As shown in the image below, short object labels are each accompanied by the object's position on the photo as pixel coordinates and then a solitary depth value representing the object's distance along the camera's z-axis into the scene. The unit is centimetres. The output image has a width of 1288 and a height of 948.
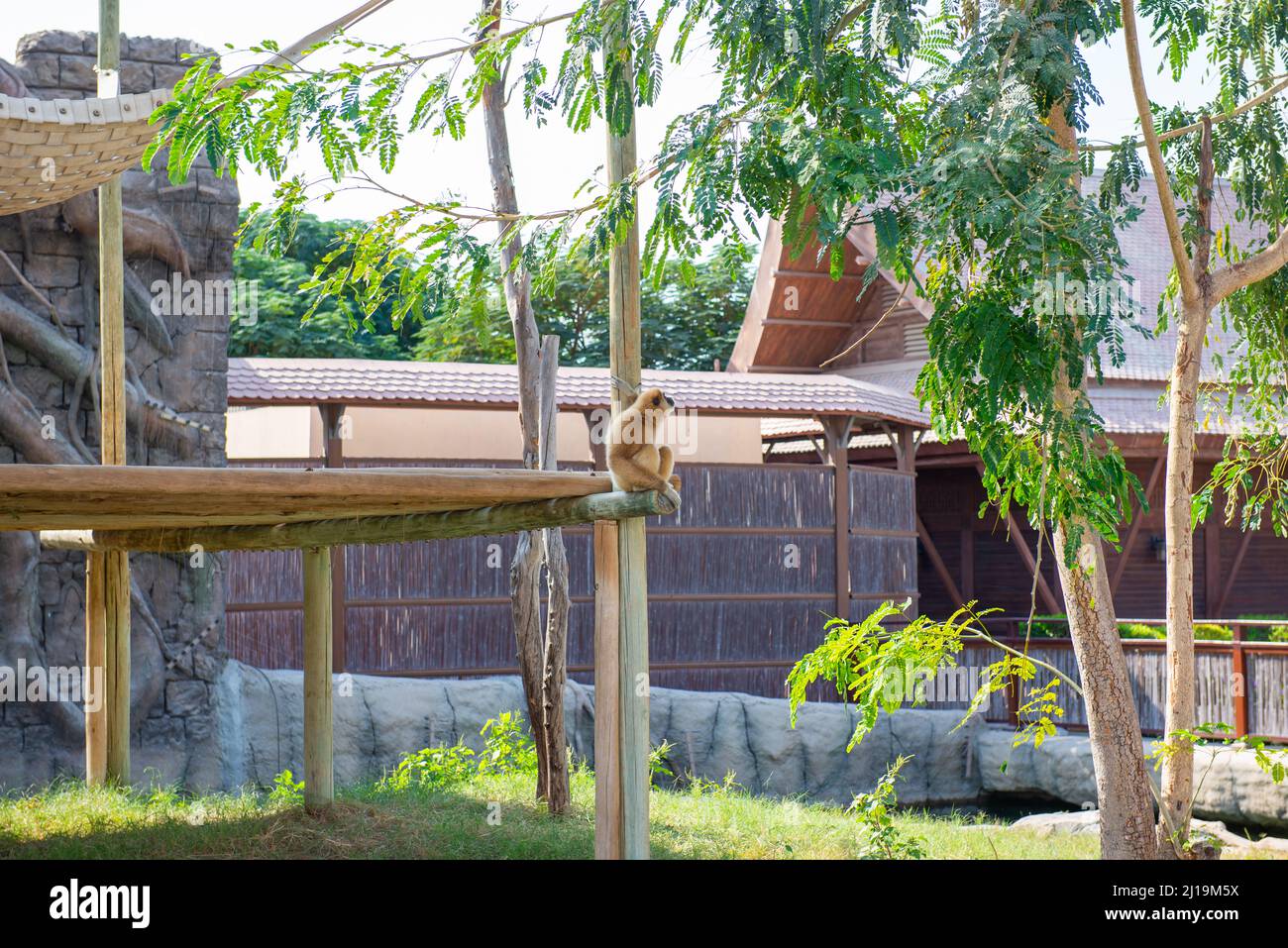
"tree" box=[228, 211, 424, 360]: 2450
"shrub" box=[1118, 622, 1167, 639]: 1379
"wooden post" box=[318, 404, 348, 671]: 1143
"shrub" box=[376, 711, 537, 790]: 944
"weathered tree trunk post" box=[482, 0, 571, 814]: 865
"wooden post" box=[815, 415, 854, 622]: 1329
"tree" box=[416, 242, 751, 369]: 2527
